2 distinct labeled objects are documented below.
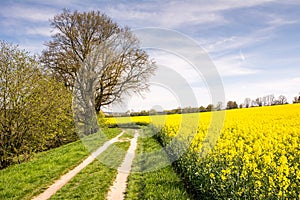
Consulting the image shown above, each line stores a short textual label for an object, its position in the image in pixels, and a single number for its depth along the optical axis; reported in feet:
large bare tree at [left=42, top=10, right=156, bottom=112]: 93.66
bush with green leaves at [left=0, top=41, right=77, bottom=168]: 41.78
